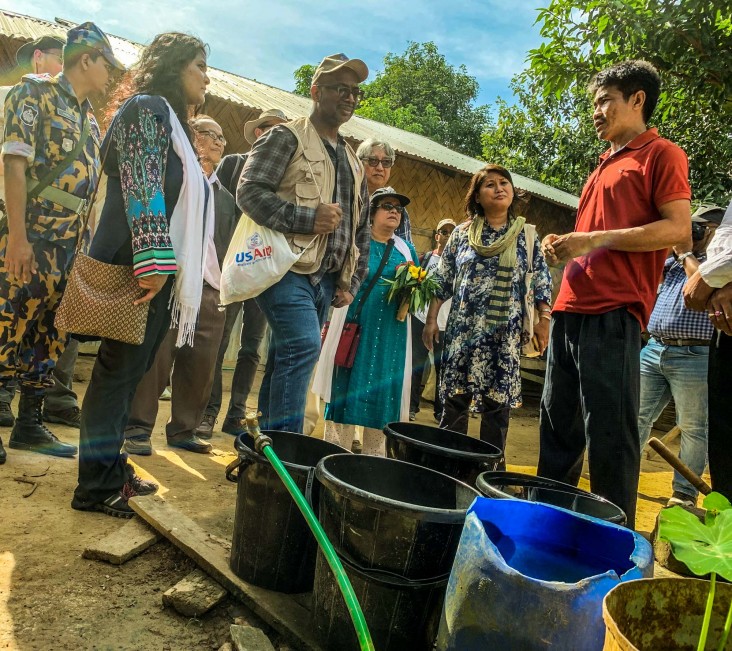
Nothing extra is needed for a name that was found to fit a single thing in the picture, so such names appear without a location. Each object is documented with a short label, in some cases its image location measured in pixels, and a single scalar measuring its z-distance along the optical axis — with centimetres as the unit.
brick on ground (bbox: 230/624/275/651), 180
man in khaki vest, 290
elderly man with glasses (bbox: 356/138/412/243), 461
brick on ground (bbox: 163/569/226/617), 206
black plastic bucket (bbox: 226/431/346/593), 214
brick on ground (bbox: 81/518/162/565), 233
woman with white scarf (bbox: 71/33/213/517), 266
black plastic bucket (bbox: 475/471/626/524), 201
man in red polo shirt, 265
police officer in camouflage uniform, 319
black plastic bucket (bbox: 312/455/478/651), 170
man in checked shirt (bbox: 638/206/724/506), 427
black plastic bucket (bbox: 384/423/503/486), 242
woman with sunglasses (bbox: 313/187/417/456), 416
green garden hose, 142
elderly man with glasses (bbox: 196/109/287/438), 479
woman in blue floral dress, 398
